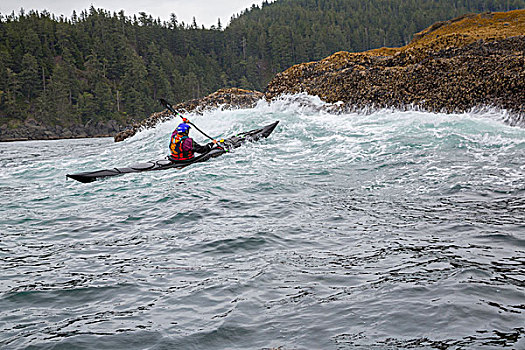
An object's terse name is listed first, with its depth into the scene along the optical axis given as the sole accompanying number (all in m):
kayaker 10.73
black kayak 9.91
